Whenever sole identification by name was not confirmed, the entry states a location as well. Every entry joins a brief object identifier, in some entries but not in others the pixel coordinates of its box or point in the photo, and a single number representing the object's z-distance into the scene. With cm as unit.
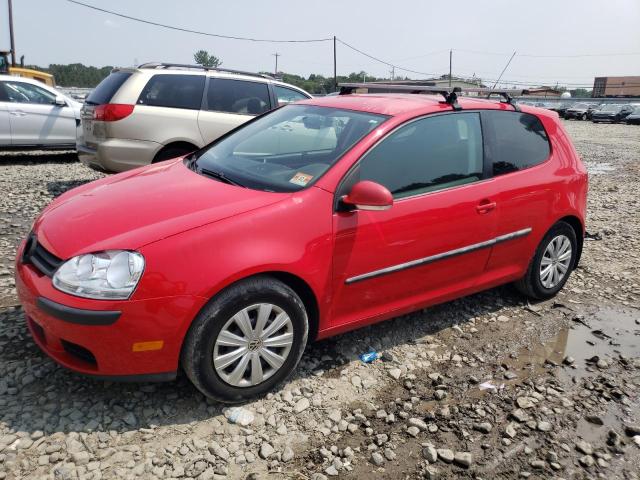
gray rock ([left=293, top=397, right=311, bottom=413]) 283
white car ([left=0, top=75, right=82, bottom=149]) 905
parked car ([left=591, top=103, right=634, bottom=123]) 3362
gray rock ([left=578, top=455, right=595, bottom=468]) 256
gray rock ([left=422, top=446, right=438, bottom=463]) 254
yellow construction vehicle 1648
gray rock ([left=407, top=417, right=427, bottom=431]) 275
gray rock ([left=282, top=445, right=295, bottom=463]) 248
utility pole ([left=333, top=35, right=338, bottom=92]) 4866
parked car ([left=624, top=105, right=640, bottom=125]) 3228
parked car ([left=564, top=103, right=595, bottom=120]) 3759
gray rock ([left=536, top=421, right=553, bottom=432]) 279
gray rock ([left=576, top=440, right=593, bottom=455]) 264
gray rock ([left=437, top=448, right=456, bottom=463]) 254
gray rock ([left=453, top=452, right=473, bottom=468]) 252
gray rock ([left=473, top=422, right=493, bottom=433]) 276
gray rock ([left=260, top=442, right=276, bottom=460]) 250
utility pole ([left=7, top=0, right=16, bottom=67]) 2792
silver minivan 649
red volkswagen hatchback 247
